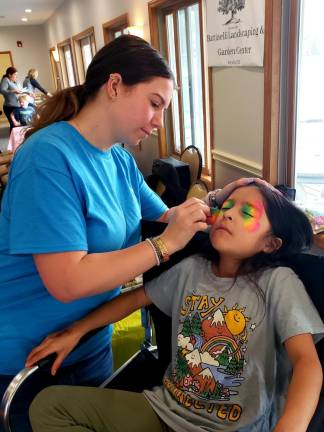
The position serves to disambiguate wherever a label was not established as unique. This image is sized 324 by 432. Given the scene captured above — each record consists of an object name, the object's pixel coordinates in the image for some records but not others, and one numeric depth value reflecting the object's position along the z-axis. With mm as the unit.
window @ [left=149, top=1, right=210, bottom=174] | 3473
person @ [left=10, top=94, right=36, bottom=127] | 8734
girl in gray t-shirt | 942
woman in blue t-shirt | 824
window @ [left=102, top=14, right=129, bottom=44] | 4789
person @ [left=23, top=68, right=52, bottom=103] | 9664
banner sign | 2205
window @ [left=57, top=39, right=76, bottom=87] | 9293
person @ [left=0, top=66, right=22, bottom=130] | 8938
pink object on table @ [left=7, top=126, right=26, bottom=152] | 5170
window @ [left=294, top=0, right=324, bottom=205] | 2090
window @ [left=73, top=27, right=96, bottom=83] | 7332
